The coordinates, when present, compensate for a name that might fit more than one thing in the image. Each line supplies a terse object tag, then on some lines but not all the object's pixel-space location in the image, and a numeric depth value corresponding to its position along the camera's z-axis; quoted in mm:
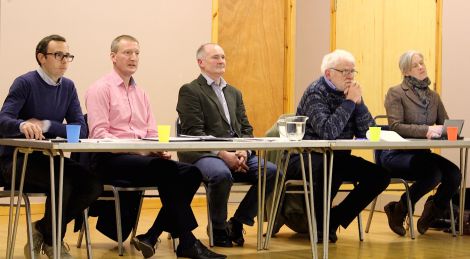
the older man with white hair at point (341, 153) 6681
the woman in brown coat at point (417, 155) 7426
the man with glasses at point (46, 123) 5352
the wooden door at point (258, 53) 10511
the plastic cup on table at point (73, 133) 4738
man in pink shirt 5660
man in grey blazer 6344
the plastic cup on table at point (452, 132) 6641
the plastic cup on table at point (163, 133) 5098
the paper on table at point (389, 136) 6152
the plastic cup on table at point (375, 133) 6012
